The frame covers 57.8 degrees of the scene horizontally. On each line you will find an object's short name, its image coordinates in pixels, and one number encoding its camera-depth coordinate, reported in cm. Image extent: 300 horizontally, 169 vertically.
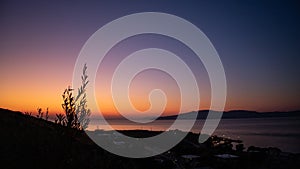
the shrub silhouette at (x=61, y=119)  670
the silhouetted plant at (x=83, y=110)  661
